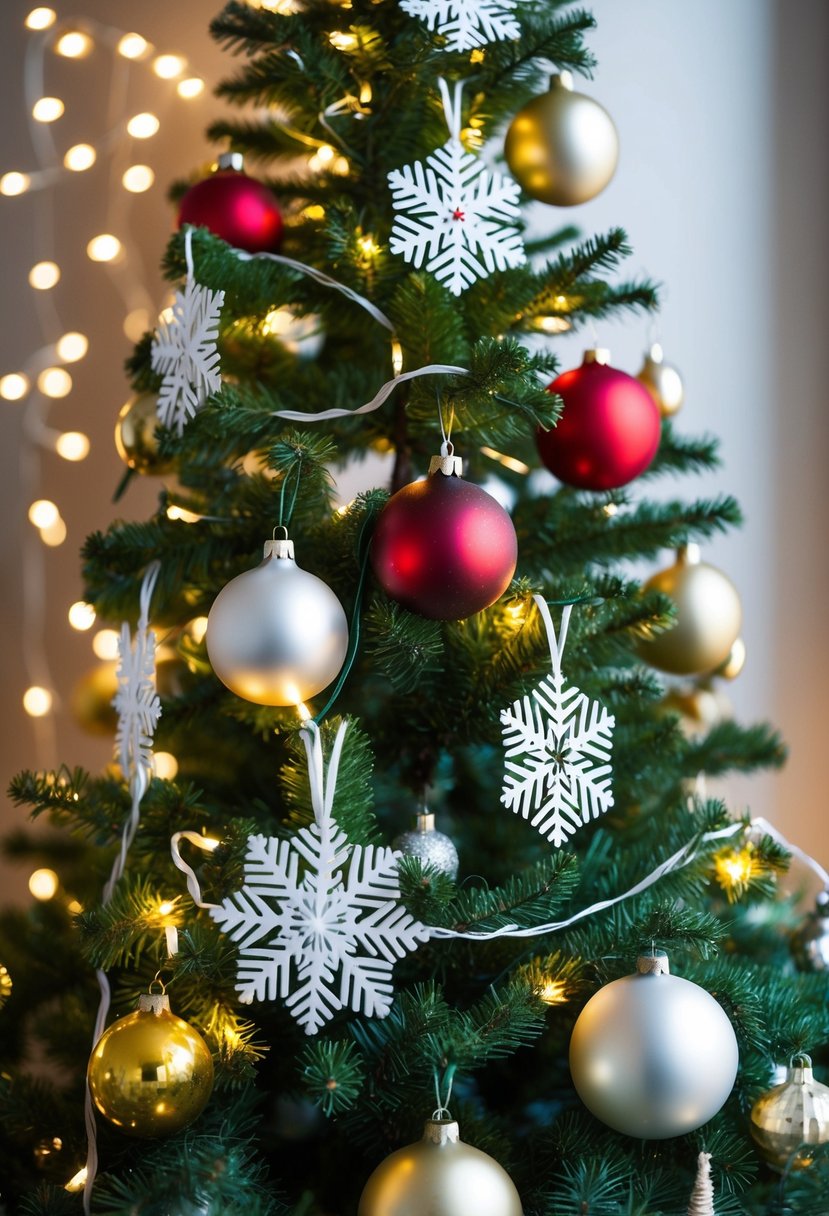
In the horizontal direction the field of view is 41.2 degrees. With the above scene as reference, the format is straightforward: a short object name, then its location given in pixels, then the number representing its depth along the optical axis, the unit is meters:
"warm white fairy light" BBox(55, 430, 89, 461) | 1.25
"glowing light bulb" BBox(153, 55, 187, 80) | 1.23
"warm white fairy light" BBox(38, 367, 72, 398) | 1.24
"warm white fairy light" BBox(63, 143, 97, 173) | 1.23
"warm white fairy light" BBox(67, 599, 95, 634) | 0.89
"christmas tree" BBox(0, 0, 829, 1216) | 0.63
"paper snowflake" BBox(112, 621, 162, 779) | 0.76
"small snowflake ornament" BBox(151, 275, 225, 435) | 0.71
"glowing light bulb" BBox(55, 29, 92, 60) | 1.22
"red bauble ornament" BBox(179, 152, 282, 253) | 0.85
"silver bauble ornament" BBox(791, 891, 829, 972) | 0.90
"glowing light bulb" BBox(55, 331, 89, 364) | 1.25
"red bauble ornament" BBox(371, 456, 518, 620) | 0.64
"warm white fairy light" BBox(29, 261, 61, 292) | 1.24
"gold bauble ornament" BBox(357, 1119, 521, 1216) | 0.57
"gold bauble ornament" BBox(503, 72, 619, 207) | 0.82
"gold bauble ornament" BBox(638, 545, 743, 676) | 0.92
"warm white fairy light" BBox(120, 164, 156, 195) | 1.24
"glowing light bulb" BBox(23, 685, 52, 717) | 1.25
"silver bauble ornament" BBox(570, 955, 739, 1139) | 0.62
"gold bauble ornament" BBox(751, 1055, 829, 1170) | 0.66
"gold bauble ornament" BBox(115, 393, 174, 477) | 0.86
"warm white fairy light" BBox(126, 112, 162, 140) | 1.23
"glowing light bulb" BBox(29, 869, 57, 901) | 1.13
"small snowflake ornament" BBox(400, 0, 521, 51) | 0.75
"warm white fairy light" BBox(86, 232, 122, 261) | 1.25
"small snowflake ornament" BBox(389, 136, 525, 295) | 0.71
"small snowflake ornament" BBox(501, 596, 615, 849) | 0.67
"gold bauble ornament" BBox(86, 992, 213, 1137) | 0.62
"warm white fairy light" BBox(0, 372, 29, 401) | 1.23
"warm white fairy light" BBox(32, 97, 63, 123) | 1.21
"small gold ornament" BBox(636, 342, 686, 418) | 0.99
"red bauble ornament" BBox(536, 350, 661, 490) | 0.77
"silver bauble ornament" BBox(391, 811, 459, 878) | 0.71
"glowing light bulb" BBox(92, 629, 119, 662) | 1.18
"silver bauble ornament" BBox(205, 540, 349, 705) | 0.64
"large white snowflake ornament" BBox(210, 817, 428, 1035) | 0.62
